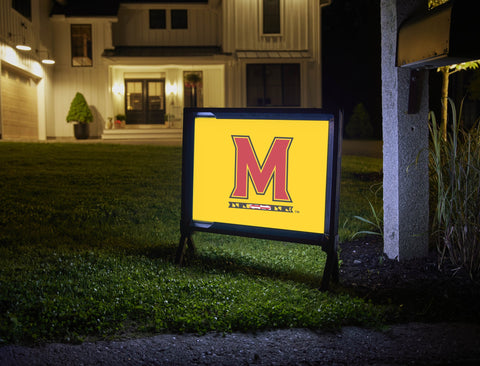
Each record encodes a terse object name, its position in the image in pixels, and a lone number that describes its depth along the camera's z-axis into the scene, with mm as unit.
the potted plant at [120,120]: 24844
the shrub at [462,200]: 4031
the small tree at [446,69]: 8195
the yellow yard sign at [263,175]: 3971
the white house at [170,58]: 25250
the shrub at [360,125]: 27844
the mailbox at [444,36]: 3672
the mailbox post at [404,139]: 4391
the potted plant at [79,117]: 23688
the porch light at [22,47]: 20031
